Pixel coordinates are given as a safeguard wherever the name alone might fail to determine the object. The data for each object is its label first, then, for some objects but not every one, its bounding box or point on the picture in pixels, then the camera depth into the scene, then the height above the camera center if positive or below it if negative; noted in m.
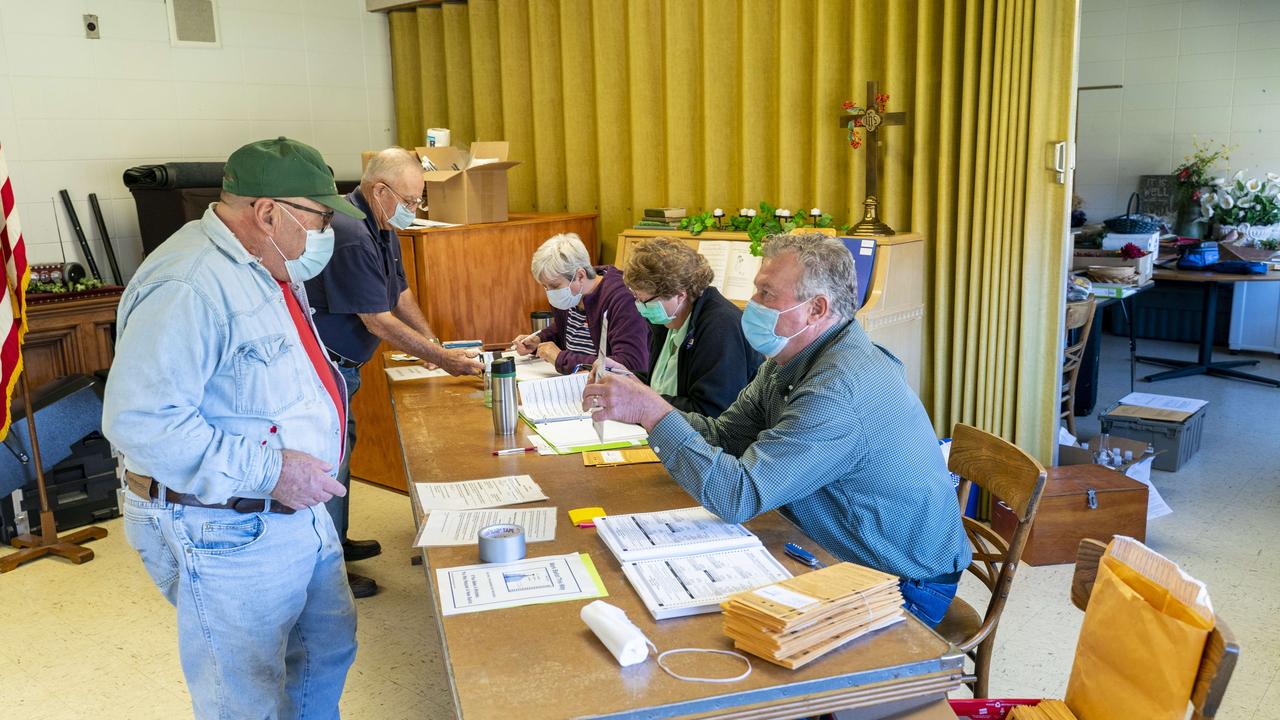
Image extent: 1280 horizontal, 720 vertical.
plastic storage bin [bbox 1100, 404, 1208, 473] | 5.01 -1.44
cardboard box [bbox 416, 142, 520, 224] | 5.02 -0.07
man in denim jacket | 1.83 -0.47
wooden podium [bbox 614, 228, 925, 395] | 4.14 -0.61
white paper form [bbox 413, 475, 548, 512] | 2.30 -0.77
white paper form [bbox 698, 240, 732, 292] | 4.61 -0.43
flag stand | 4.29 -1.61
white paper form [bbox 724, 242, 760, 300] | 4.48 -0.50
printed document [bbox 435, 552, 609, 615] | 1.78 -0.77
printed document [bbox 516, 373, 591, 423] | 3.17 -0.75
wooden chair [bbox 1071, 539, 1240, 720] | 1.44 -0.76
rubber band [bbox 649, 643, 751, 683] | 1.51 -0.78
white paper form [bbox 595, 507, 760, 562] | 1.96 -0.76
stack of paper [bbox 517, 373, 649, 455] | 2.77 -0.76
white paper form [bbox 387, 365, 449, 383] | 3.80 -0.79
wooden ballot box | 3.91 -1.43
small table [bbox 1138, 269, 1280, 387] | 6.72 -1.41
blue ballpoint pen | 1.92 -0.77
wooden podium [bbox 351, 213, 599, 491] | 4.85 -0.62
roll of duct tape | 1.94 -0.74
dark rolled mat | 5.30 +0.01
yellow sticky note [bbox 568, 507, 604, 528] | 2.15 -0.76
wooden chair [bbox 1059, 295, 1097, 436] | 5.11 -1.04
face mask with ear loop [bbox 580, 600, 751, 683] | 1.55 -0.75
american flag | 4.23 -0.49
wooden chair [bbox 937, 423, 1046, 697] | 2.30 -0.85
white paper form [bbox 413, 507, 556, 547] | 2.07 -0.76
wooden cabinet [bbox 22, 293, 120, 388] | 4.99 -0.81
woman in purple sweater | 3.65 -0.55
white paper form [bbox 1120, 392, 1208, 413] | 5.22 -1.34
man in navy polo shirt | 3.40 -0.40
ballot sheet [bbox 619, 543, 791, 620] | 1.72 -0.76
